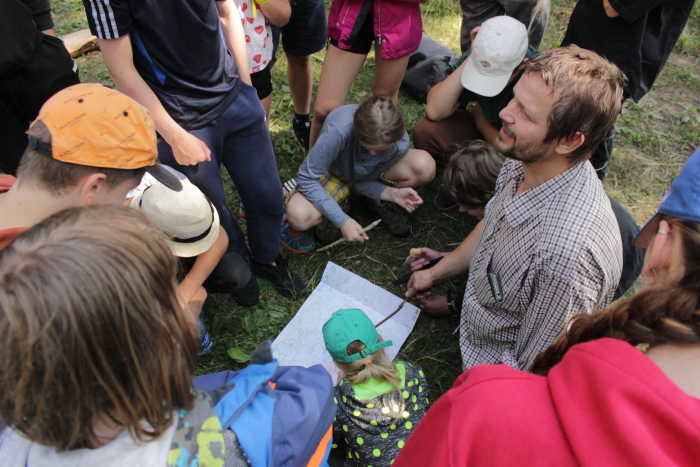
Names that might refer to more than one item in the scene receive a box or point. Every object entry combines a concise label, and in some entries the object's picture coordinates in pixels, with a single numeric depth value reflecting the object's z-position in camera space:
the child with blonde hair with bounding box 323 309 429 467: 1.67
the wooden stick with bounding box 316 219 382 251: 2.78
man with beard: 1.52
